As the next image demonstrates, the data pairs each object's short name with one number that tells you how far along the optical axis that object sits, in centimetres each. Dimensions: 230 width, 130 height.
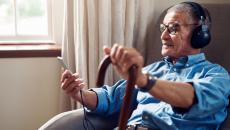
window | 218
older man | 125
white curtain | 190
